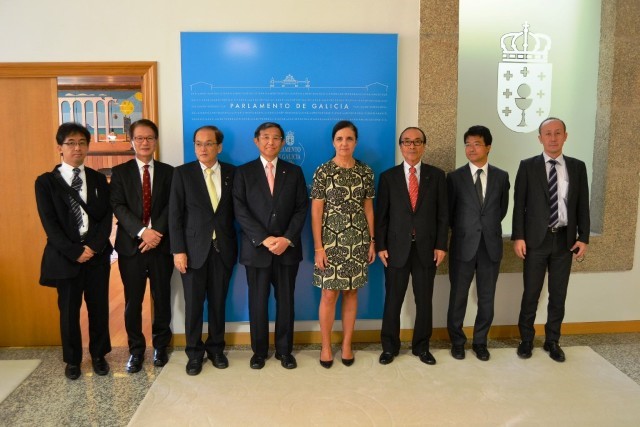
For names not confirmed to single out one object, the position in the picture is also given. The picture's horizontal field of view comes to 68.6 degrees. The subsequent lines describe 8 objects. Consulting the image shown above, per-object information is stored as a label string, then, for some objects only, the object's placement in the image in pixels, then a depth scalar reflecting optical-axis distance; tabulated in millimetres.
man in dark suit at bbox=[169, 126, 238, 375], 3109
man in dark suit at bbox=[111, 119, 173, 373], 3135
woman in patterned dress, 3102
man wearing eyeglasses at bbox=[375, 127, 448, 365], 3191
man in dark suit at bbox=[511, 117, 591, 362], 3293
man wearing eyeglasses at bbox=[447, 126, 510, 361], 3268
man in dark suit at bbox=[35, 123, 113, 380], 2992
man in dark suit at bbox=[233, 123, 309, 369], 3145
